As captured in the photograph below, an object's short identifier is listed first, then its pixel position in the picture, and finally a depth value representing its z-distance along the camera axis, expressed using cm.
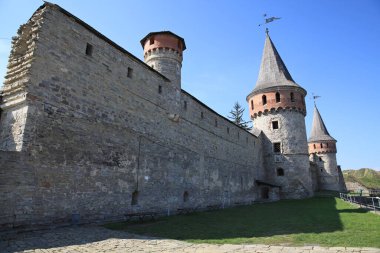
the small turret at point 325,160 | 4144
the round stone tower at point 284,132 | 2558
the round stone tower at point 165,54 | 1480
